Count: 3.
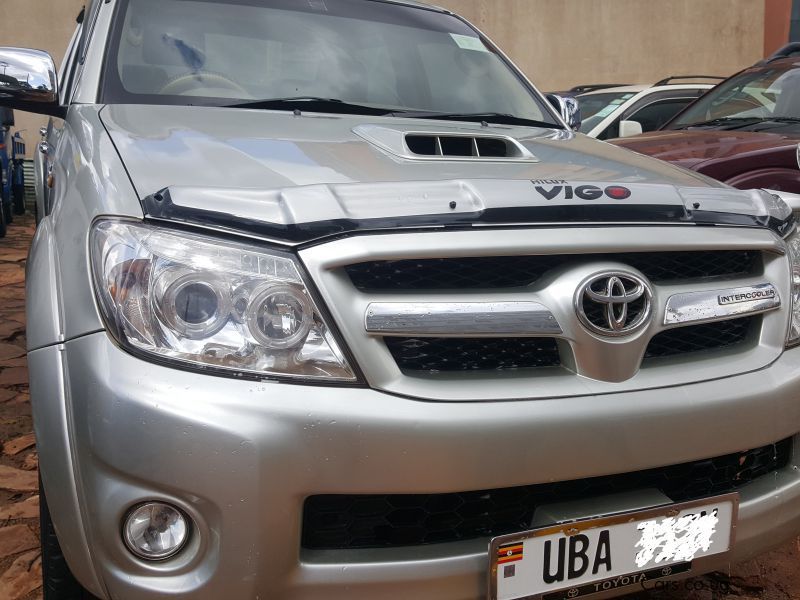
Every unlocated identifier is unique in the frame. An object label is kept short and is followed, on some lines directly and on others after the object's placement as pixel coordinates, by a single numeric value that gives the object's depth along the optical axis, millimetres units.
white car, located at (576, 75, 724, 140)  5980
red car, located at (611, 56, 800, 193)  3611
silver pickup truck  1227
